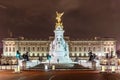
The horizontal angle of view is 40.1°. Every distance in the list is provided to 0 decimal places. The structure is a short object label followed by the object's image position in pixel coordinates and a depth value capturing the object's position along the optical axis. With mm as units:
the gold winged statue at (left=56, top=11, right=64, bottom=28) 53829
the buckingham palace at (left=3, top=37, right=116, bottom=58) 87598
